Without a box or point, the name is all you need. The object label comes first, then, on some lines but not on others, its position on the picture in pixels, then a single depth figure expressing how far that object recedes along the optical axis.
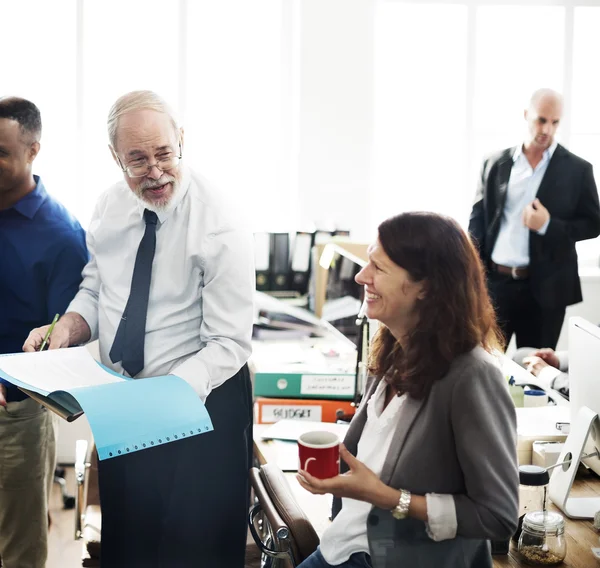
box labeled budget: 2.46
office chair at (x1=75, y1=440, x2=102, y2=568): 2.25
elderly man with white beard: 1.83
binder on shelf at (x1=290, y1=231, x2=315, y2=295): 3.92
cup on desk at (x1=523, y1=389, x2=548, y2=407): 2.40
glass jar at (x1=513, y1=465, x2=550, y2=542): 1.67
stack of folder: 2.47
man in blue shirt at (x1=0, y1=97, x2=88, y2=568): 2.23
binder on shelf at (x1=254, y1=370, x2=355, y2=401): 2.53
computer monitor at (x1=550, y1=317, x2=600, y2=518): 1.79
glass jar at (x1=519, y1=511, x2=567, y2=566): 1.55
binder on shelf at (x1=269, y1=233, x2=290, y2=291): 3.92
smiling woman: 1.38
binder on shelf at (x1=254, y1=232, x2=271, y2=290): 3.90
